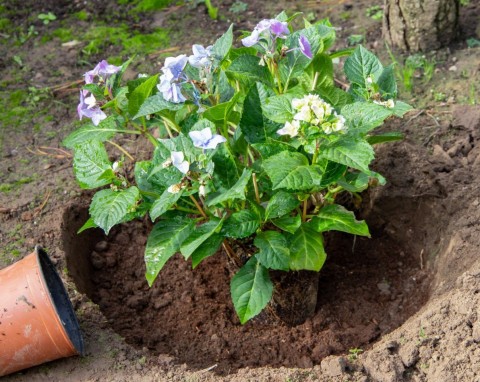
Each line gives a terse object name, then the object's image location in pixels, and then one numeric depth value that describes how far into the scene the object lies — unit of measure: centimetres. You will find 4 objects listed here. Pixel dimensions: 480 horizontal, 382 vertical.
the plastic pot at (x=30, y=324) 262
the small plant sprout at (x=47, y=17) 478
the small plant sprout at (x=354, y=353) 259
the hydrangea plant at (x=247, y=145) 241
